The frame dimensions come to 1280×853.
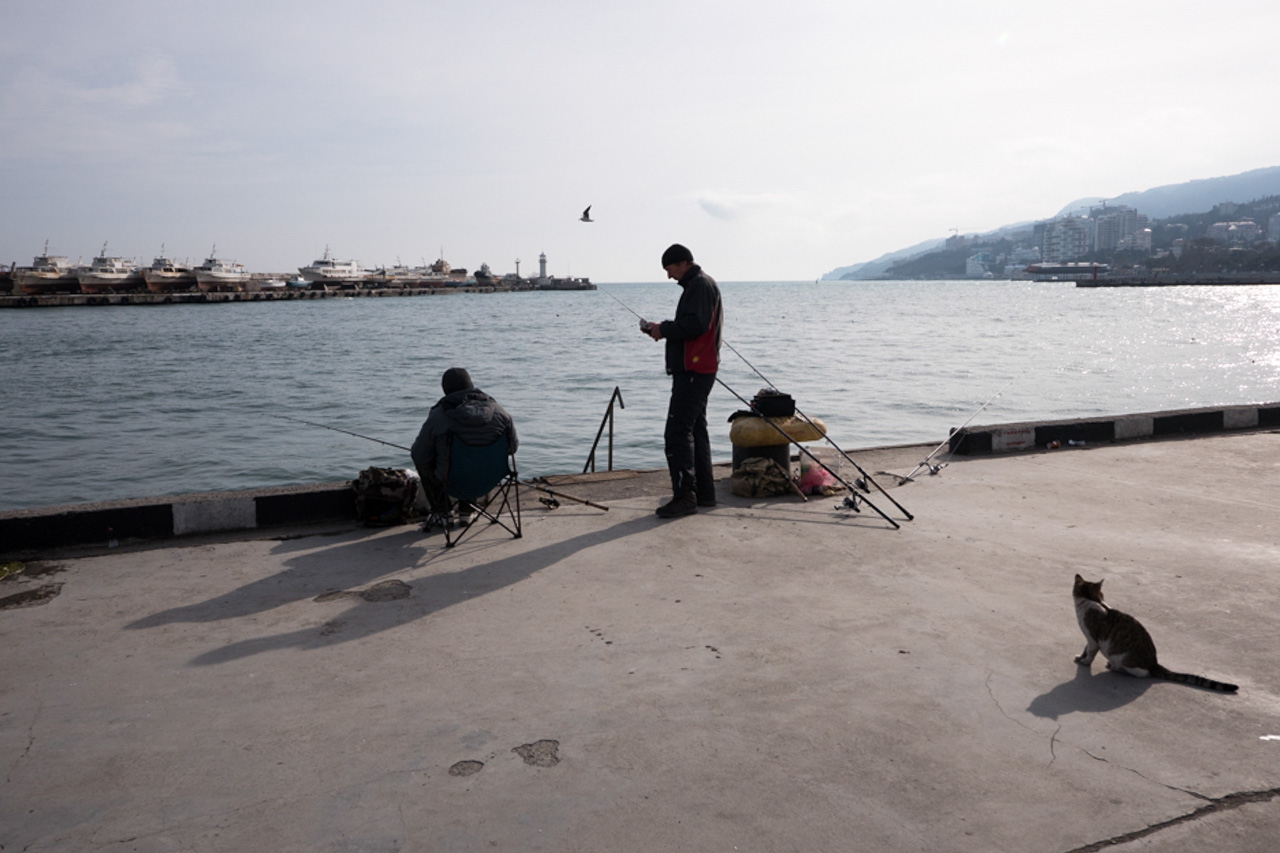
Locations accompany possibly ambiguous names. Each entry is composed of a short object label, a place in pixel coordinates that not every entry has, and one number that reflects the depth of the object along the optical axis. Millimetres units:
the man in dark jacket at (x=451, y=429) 5355
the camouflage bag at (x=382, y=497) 5887
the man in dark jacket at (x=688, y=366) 6043
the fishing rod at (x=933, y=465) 7297
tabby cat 3414
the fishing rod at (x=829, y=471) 6266
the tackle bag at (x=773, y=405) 6875
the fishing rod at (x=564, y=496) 6253
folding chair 5383
